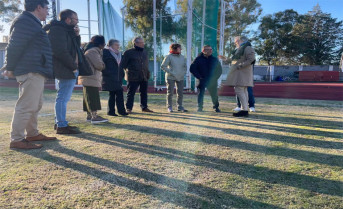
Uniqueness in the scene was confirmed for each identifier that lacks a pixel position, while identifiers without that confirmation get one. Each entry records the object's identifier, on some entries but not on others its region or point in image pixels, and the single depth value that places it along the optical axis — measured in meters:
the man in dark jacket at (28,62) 2.84
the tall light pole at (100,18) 14.20
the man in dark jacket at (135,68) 5.75
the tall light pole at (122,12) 14.74
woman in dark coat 5.15
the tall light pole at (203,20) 11.43
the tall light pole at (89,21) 14.74
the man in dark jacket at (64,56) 3.47
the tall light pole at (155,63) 11.29
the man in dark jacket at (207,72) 5.98
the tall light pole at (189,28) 10.30
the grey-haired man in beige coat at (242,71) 5.13
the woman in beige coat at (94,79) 4.49
